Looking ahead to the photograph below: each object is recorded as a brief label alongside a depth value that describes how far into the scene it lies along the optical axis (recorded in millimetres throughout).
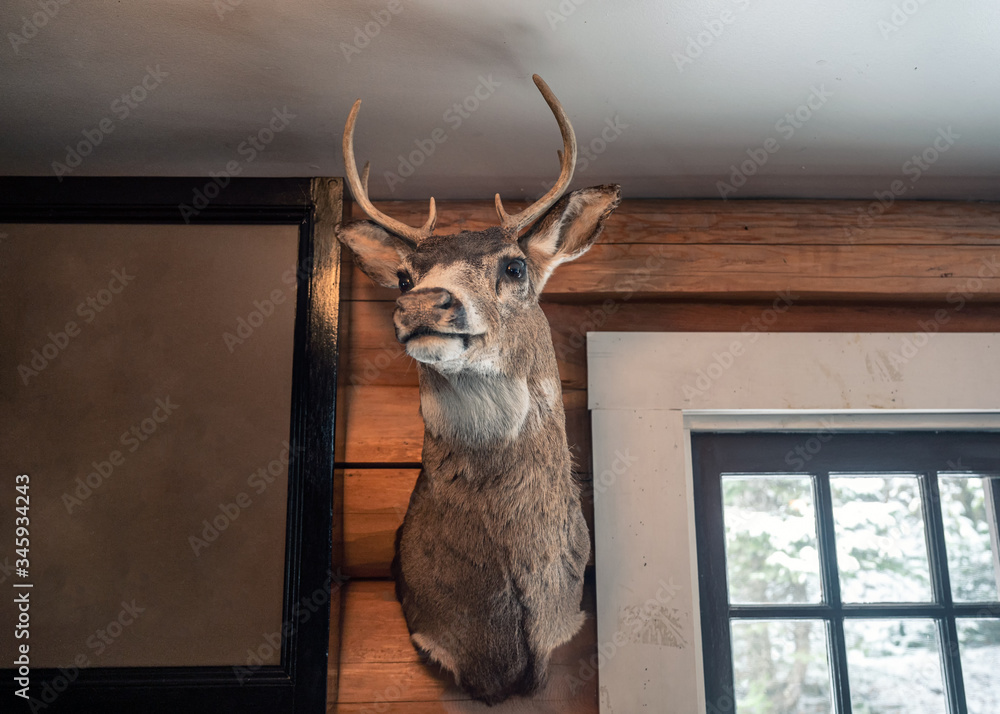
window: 2137
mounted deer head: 1646
